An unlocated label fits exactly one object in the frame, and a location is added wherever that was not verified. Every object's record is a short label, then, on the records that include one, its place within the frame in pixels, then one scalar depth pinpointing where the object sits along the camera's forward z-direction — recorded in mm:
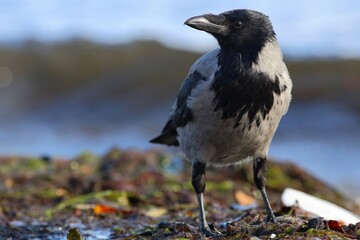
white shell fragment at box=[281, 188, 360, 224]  11695
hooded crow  10328
